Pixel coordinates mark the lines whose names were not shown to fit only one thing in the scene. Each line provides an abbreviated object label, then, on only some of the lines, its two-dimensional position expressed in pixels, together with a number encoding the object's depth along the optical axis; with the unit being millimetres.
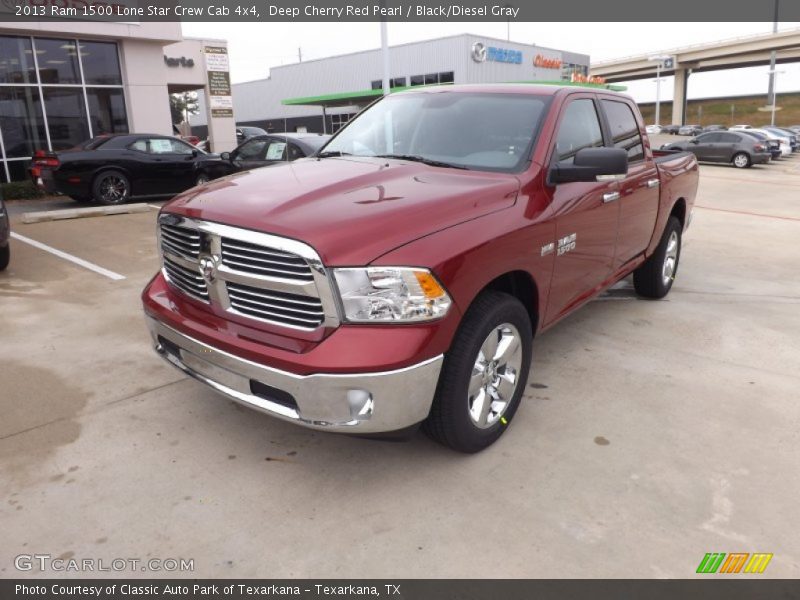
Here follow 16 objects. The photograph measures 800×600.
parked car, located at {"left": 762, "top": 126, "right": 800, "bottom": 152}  34988
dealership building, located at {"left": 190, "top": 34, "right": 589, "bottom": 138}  43594
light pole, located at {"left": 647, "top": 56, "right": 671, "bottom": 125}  77125
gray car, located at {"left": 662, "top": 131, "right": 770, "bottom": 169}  25250
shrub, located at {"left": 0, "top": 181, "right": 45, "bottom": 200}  14008
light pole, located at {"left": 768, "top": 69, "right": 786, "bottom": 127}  68562
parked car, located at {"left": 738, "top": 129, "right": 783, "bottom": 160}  26950
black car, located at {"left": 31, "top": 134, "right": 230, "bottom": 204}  11594
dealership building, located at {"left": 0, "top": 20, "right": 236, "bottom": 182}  15000
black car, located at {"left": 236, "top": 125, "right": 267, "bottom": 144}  32994
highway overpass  67312
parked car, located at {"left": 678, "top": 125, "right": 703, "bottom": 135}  57769
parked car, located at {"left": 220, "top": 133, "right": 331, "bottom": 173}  9742
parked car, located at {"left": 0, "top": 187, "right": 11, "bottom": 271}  6418
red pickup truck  2588
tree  59688
